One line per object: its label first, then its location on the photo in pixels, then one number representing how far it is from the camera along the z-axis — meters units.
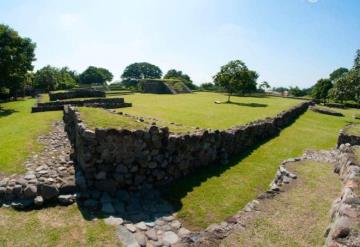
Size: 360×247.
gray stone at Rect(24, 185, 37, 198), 7.81
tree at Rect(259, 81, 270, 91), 70.99
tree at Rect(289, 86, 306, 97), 79.25
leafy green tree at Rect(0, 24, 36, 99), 30.17
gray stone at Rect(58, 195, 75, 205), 7.84
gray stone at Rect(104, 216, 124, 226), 7.09
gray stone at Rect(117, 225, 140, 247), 6.32
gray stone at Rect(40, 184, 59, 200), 7.86
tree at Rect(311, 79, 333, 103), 58.38
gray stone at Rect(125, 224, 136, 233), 6.93
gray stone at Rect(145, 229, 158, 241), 6.83
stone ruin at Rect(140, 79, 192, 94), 56.50
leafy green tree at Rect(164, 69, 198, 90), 78.60
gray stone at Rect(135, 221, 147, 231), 7.14
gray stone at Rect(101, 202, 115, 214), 7.71
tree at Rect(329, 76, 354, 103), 30.56
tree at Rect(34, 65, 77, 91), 56.28
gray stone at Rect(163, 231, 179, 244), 6.80
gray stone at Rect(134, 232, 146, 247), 6.51
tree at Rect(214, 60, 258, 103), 37.78
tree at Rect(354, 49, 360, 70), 35.30
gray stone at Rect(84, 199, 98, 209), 7.87
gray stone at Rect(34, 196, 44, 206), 7.59
